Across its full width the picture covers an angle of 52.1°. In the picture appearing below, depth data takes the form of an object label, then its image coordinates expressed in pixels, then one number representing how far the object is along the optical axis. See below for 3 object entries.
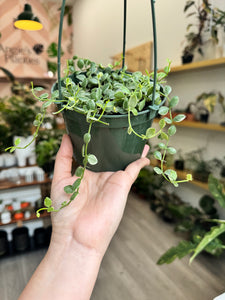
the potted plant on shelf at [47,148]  2.05
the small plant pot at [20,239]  2.14
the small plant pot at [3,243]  2.10
